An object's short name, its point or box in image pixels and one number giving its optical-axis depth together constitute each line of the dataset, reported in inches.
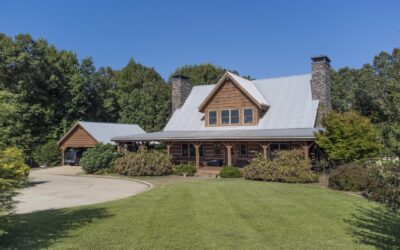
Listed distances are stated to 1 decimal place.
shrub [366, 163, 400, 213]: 243.6
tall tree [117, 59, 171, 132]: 1914.4
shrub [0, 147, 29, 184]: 300.1
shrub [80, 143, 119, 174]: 1111.0
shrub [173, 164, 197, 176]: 997.6
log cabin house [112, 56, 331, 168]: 1010.7
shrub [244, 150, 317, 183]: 795.4
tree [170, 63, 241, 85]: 2203.2
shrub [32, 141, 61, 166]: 1478.8
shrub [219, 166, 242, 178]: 914.1
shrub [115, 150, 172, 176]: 998.8
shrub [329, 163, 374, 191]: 634.8
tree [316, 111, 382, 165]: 768.3
